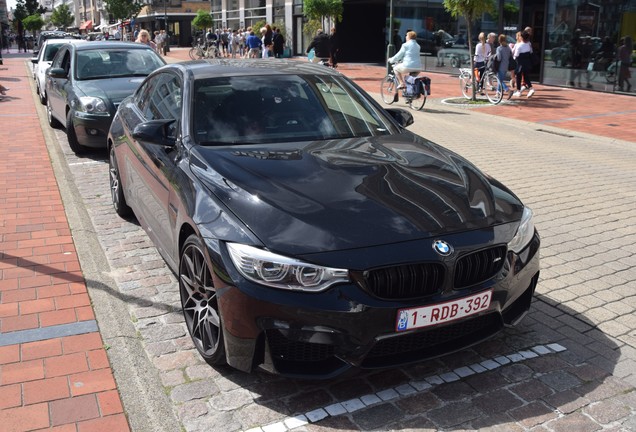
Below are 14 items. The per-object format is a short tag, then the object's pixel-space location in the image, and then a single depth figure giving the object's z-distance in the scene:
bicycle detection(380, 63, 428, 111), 15.43
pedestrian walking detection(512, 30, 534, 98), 17.19
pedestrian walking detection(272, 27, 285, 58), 28.34
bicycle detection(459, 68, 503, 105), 16.43
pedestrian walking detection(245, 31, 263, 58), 29.56
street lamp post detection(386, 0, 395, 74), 21.52
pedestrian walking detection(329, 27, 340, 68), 24.02
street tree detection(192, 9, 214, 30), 53.00
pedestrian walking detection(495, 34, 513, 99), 16.53
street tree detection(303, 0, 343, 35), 27.44
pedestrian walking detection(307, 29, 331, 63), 23.62
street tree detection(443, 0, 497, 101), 15.40
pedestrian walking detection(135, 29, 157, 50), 19.22
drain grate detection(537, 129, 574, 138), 12.30
